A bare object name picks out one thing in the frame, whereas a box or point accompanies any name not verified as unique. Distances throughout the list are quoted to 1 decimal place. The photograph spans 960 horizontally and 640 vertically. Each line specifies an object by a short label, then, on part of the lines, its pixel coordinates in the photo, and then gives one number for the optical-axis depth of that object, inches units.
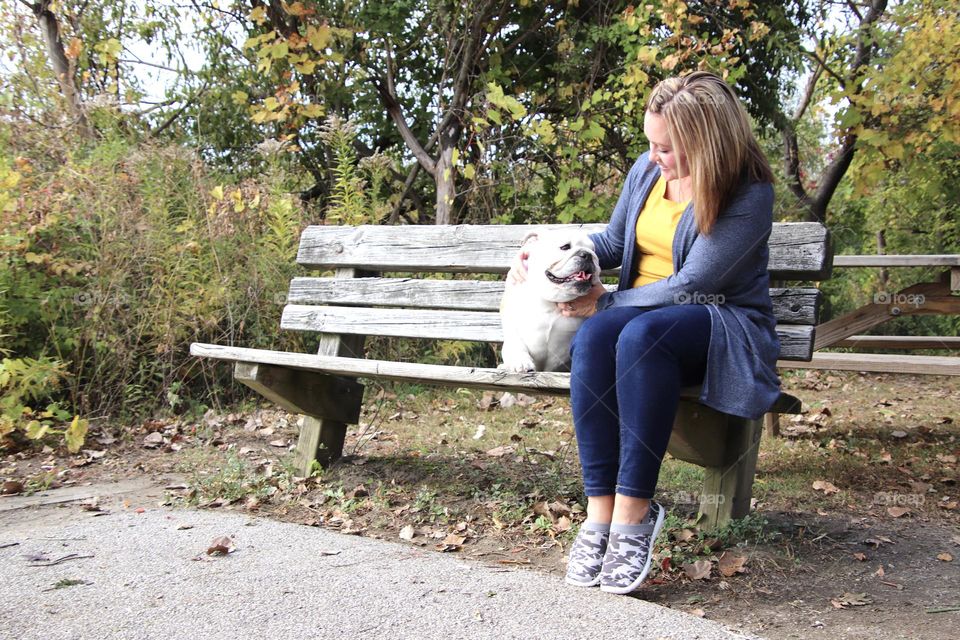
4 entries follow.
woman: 96.9
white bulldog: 111.2
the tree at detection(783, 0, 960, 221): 216.7
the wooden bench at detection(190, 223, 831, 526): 112.6
